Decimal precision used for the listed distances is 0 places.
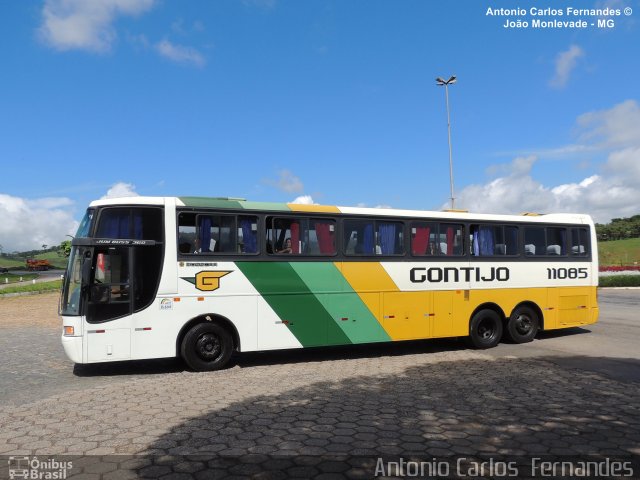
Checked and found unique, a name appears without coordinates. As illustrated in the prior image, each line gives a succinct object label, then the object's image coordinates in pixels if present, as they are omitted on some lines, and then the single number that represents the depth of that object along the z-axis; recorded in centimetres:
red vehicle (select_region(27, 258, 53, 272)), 8638
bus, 838
